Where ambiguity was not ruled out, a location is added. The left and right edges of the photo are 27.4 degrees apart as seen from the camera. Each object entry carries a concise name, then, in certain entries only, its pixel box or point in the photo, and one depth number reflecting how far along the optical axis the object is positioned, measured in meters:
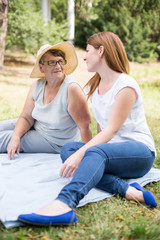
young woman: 2.32
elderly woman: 3.31
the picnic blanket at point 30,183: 2.26
